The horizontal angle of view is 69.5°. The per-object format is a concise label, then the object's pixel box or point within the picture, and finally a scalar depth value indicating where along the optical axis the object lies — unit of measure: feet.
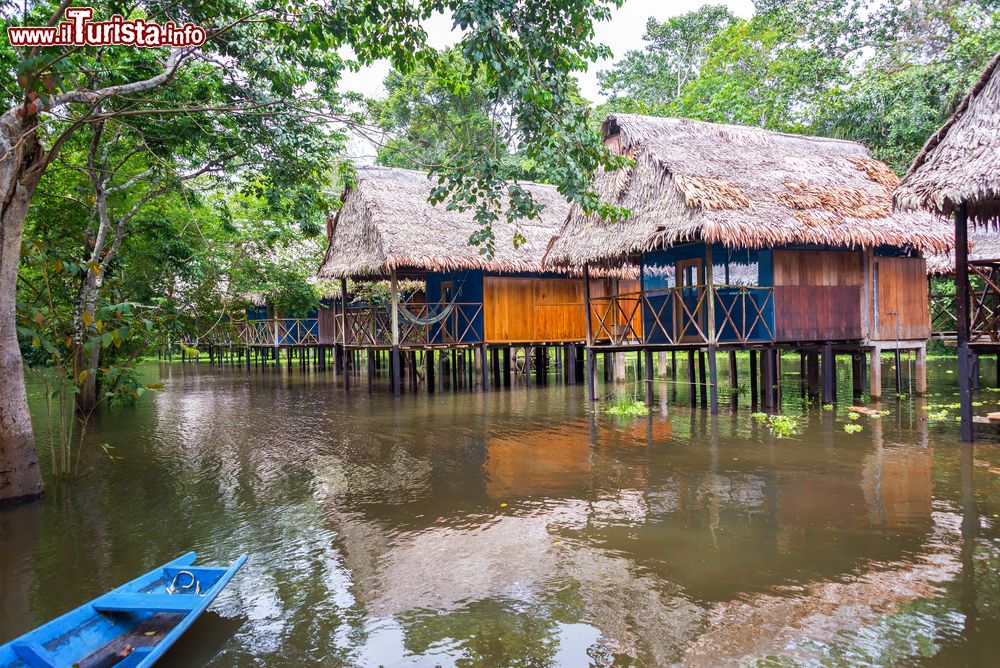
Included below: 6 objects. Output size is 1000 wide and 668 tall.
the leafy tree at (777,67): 67.15
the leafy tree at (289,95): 19.30
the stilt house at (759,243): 34.12
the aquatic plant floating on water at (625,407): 36.60
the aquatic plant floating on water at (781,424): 28.93
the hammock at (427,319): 50.44
